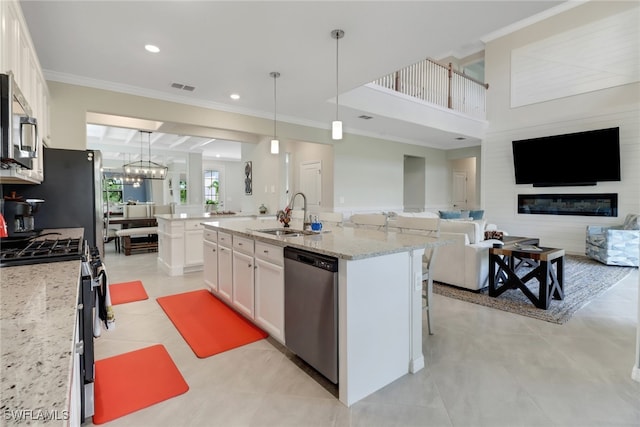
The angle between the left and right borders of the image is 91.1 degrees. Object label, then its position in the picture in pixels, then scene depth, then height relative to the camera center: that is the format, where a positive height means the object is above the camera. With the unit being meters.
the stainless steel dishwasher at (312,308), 1.93 -0.68
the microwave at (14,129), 1.47 +0.39
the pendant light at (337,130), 3.30 +0.81
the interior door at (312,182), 6.91 +0.56
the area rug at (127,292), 3.74 -1.08
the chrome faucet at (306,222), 3.17 -0.16
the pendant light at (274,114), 3.79 +1.57
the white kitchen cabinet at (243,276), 2.81 -0.65
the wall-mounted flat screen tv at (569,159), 6.01 +0.97
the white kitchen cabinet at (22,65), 1.81 +1.01
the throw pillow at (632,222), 5.34 -0.31
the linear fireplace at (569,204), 6.14 +0.02
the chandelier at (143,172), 8.09 +0.93
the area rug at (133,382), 1.88 -1.18
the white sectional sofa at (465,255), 3.90 -0.64
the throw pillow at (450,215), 6.24 -0.19
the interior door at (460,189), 9.85 +0.52
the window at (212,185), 12.54 +0.86
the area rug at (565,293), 3.30 -1.10
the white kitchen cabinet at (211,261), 3.60 -0.65
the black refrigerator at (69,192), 3.18 +0.16
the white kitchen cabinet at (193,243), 4.86 -0.56
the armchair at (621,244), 5.20 -0.67
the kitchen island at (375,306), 1.87 -0.64
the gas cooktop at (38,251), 1.61 -0.25
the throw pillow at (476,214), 6.84 -0.19
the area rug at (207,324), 2.63 -1.13
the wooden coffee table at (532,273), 3.37 -0.78
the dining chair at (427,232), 2.74 -0.23
